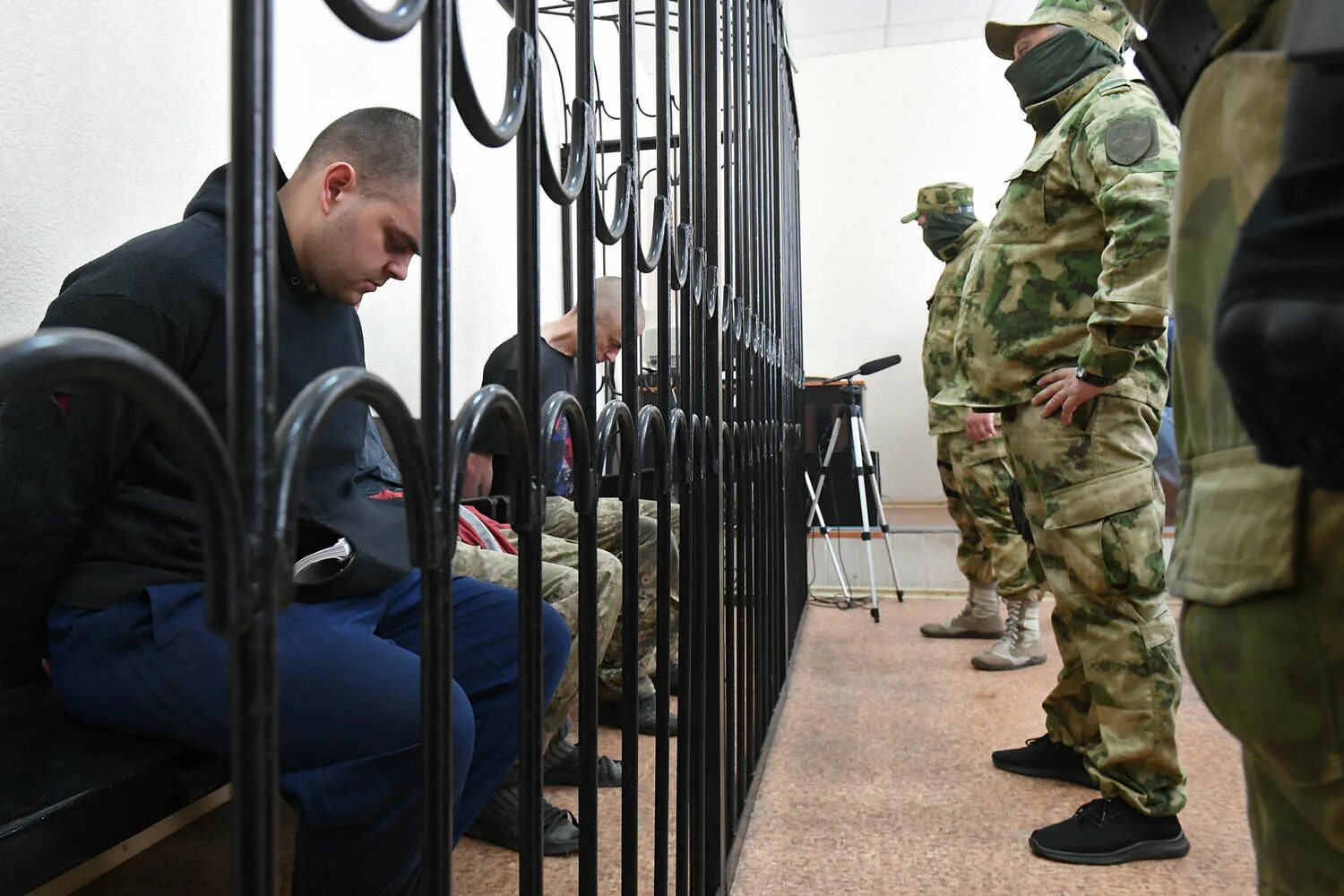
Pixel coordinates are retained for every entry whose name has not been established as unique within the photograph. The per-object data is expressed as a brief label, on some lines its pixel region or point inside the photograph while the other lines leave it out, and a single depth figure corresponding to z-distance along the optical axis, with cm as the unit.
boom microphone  422
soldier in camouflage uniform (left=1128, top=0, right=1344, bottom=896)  50
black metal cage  35
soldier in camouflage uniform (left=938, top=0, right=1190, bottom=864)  144
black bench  70
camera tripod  371
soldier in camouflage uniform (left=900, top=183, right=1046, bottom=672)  279
